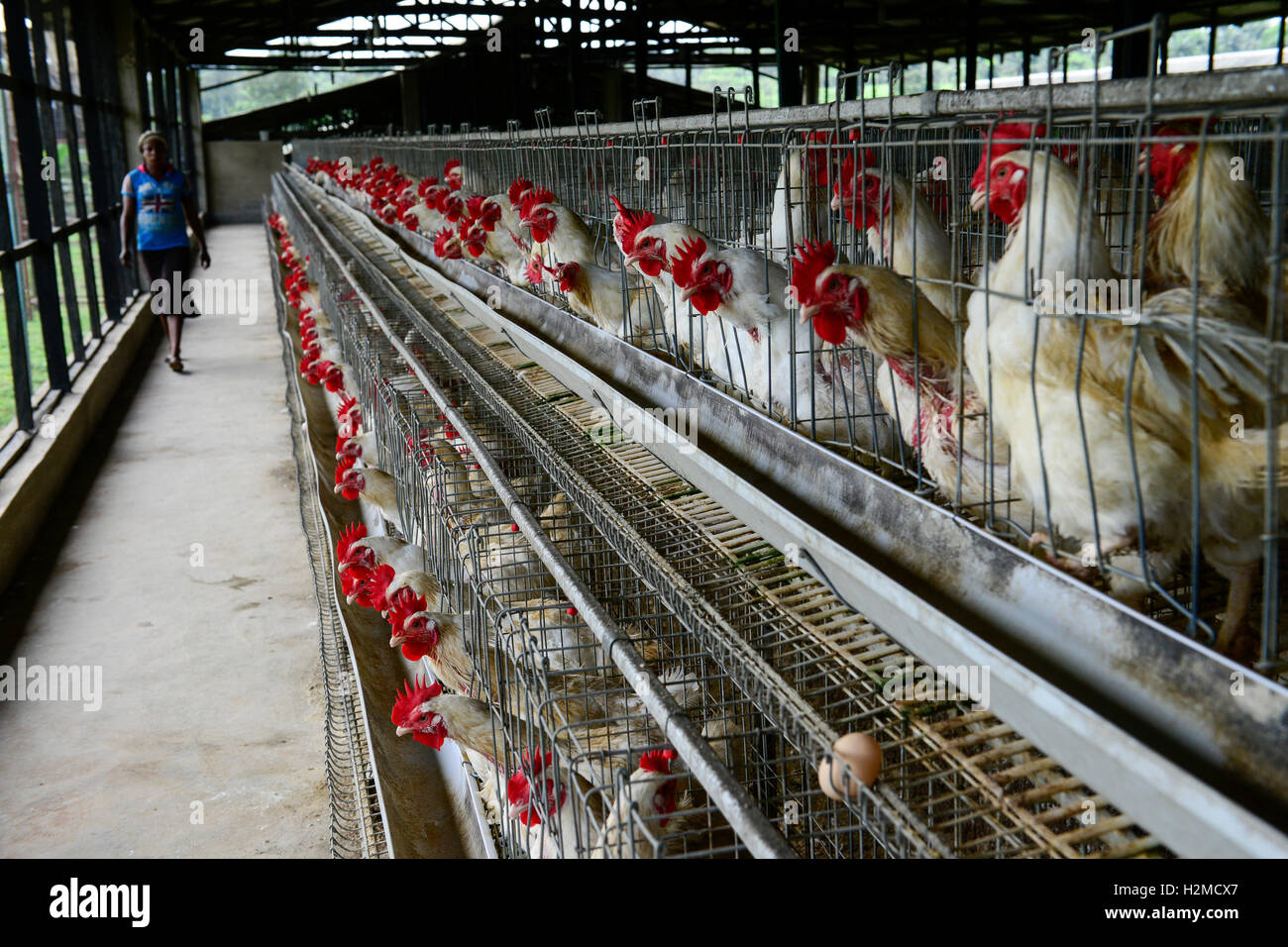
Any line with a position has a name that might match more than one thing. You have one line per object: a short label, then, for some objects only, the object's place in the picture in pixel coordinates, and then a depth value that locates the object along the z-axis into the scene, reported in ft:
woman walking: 27.22
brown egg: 3.46
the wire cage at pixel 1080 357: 3.96
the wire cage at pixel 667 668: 3.74
